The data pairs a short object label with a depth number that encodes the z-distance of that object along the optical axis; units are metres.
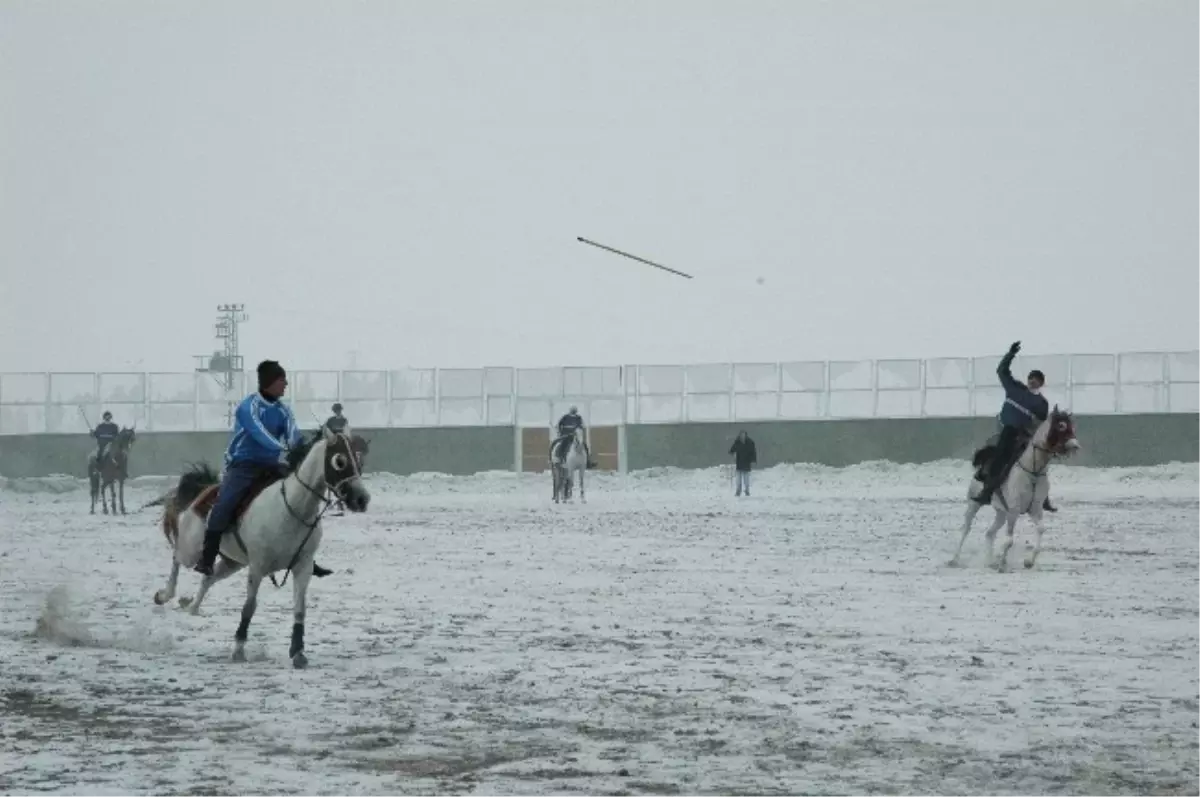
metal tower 102.13
